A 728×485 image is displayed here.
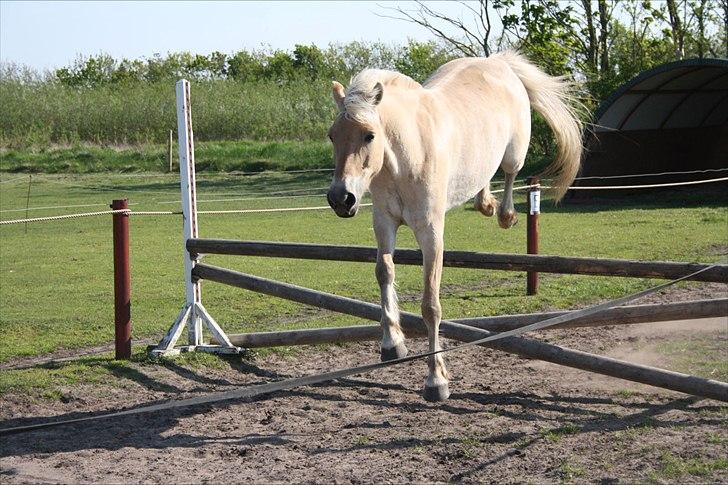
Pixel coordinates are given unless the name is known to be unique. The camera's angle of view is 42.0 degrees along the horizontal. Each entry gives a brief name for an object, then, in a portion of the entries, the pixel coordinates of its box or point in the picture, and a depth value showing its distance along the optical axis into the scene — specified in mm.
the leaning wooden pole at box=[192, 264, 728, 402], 6066
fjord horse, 5414
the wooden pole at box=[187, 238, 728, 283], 6227
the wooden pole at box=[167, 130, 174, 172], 34741
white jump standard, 8508
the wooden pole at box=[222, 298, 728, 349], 6523
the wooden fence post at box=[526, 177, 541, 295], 11406
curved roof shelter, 21734
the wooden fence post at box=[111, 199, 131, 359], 8344
